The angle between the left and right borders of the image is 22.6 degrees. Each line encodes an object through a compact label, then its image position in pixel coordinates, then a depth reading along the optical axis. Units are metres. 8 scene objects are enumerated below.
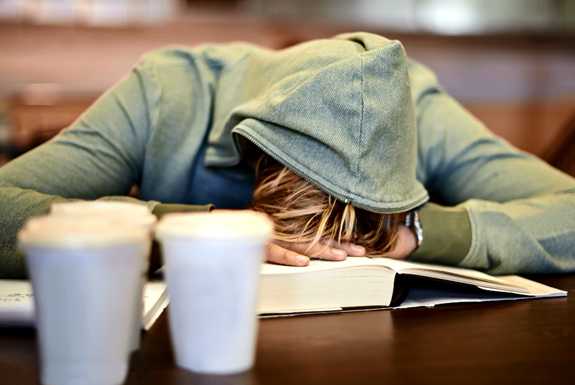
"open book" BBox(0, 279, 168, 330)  1.19
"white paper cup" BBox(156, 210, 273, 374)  1.00
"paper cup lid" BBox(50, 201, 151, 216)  1.04
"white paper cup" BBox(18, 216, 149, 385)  0.96
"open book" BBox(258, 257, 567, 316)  1.27
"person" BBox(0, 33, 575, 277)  1.32
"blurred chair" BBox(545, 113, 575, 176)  2.69
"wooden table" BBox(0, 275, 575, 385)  1.07
